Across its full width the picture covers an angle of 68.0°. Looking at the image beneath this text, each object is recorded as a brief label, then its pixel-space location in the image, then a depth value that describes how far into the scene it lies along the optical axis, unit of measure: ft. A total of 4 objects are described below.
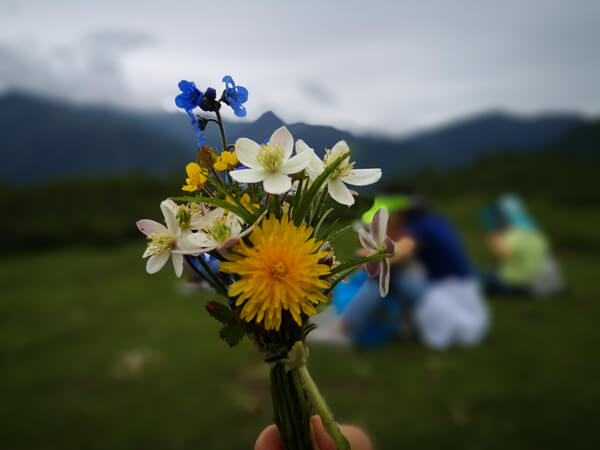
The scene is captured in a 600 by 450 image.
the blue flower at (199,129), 0.62
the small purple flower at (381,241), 0.61
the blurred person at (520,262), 11.51
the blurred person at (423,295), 8.57
